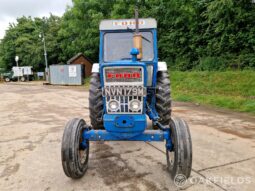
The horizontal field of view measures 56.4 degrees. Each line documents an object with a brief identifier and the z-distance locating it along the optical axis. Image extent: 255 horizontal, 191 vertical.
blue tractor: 2.81
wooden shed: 20.33
